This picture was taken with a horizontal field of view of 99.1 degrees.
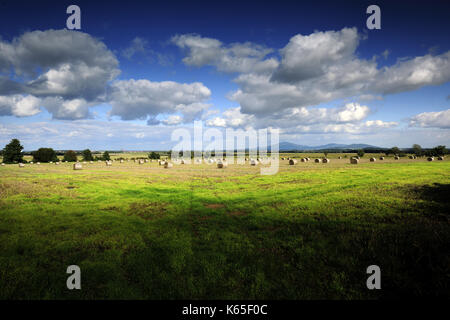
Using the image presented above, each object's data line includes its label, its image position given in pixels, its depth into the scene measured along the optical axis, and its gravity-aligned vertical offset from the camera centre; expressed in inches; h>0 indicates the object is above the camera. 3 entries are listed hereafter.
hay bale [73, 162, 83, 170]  1813.2 -87.8
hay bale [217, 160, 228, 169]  1940.2 -89.0
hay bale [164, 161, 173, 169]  2120.9 -95.9
